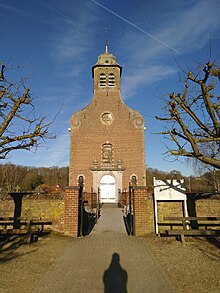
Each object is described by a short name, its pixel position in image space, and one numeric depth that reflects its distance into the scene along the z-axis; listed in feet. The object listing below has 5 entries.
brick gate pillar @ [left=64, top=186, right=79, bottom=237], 27.89
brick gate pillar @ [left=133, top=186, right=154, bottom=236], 28.35
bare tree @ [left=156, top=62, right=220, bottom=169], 23.63
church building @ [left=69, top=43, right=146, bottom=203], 73.15
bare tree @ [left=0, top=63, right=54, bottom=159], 20.68
